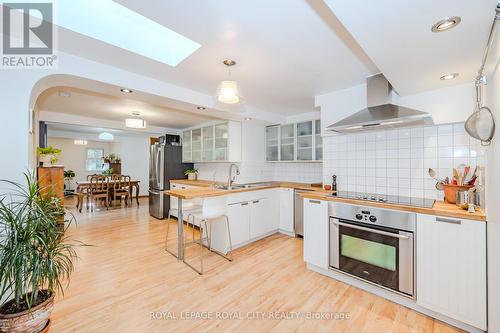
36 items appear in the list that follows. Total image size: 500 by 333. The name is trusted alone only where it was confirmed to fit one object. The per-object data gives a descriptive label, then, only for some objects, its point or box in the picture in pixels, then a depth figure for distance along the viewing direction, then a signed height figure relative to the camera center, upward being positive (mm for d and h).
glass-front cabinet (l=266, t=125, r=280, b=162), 4297 +474
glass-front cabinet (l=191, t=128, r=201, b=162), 4762 +503
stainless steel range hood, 2033 +521
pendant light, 1965 +698
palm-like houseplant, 1267 -591
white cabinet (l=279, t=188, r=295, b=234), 3682 -777
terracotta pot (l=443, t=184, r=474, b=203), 1914 -239
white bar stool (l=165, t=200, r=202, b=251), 2840 -589
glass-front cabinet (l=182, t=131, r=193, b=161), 5074 +491
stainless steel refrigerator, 4809 -130
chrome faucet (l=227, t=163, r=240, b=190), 3959 -110
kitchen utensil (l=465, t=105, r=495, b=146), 1408 +283
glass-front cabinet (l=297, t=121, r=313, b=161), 3727 +449
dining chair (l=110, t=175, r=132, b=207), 5980 -603
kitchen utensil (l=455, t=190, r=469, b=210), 1780 -294
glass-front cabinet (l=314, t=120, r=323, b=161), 3585 +408
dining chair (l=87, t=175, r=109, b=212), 5691 -606
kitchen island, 2783 -616
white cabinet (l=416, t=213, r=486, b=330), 1534 -794
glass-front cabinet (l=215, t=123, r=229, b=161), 4039 +484
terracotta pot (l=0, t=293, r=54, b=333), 1267 -948
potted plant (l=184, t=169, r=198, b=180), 5094 -186
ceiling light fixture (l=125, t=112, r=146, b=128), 4007 +836
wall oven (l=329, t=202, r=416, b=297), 1854 -767
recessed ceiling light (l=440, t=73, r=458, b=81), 1885 +810
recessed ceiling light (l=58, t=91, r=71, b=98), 3086 +1094
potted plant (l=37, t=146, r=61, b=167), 3301 +172
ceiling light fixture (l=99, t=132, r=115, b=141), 6833 +999
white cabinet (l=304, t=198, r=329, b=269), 2367 -771
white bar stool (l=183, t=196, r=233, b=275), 2611 -588
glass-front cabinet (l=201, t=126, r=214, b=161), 4359 +501
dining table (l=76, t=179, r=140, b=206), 5703 -495
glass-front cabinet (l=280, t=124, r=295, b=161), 4008 +458
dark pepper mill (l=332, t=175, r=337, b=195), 2887 -238
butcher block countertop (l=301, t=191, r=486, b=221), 1563 -364
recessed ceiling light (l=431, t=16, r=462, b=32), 1185 +821
